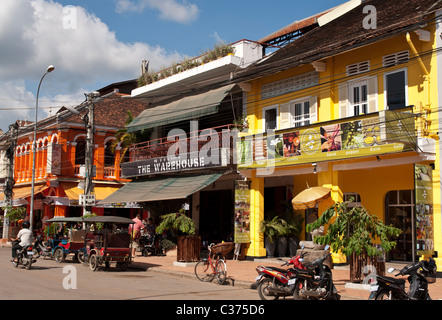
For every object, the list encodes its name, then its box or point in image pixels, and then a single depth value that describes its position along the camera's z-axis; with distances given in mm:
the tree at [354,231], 12281
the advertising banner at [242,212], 20406
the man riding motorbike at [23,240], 17000
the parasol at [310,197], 16969
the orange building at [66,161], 33781
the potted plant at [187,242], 18438
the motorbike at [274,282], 10898
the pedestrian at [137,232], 23319
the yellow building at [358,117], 14906
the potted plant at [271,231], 19984
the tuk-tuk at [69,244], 19859
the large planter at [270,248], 20484
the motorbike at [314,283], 10844
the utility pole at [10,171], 37209
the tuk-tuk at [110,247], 16991
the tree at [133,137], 28328
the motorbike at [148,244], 23483
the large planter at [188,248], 18422
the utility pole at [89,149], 23442
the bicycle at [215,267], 14219
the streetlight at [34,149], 28000
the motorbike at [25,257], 16688
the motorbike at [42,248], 21359
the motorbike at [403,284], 9055
